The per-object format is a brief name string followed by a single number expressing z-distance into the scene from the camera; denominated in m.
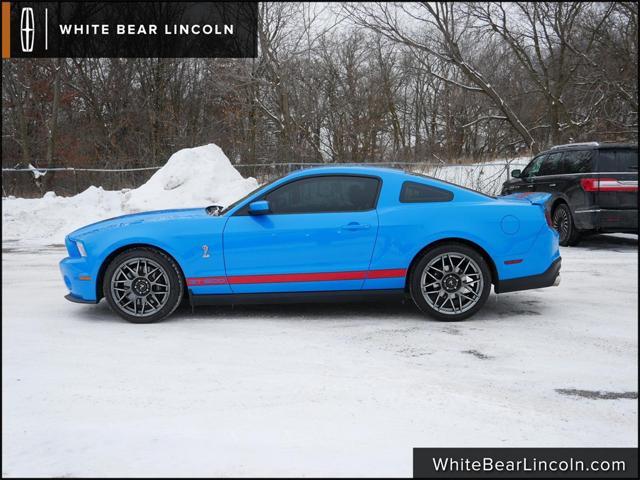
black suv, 10.01
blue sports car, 5.57
